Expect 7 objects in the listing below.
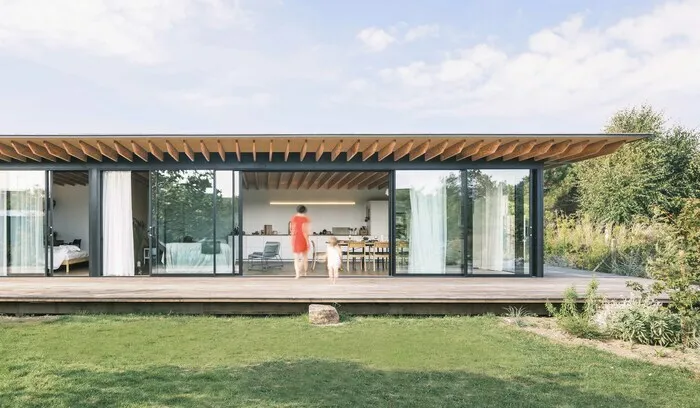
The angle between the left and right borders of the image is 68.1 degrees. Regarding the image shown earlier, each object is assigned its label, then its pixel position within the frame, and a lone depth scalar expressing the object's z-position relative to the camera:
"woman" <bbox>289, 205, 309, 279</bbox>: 9.80
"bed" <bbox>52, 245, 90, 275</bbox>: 10.86
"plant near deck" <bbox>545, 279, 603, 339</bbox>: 6.03
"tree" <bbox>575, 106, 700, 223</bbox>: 17.59
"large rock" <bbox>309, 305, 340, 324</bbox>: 6.69
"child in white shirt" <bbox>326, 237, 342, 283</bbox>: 9.06
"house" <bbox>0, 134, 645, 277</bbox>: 10.13
